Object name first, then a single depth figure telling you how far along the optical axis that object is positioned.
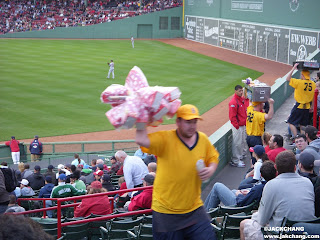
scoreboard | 32.53
